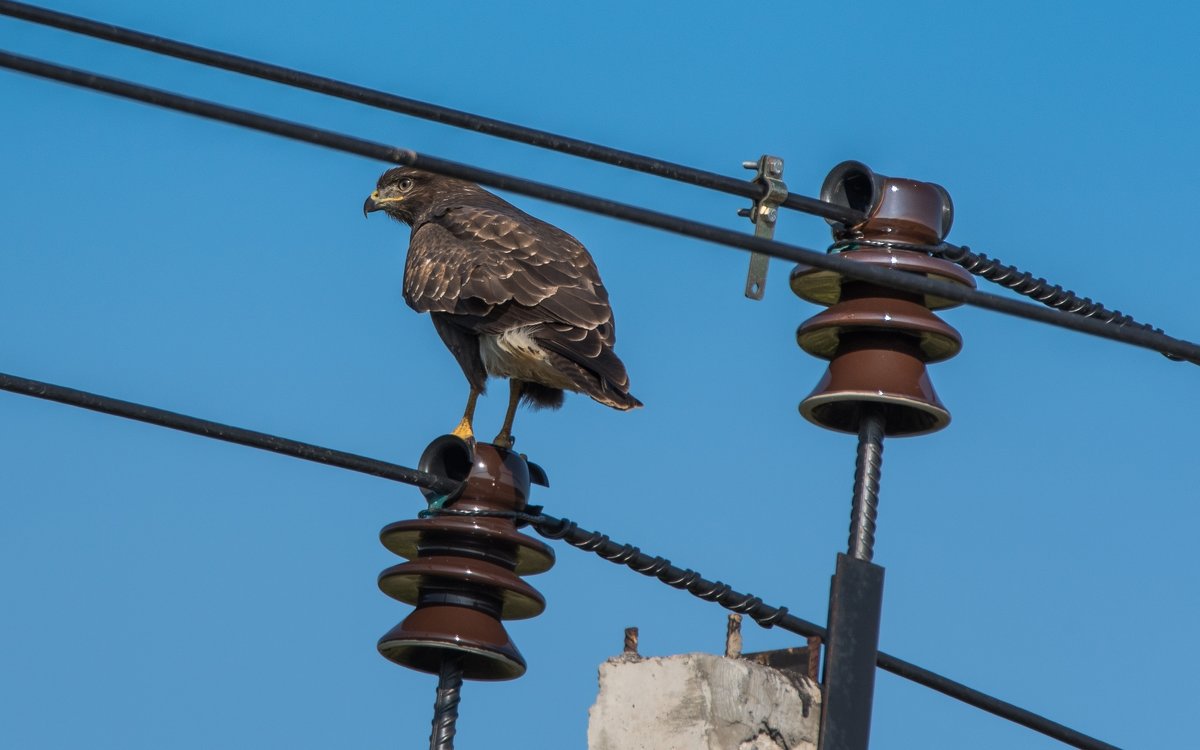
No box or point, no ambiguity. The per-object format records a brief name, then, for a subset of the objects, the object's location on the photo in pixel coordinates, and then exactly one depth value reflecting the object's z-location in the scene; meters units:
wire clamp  11.30
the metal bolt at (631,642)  11.02
